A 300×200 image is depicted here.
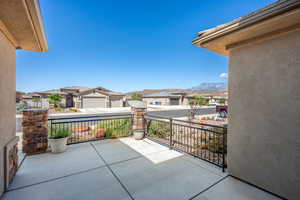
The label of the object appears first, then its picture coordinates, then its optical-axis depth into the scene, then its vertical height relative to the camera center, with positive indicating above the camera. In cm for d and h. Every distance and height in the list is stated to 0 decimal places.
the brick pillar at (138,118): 492 -75
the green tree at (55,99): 1935 +7
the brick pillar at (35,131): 324 -85
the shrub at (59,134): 352 -103
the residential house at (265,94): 169 +10
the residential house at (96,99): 2139 +9
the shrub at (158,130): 524 -135
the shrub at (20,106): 1320 -72
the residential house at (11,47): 144 +93
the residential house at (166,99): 2928 +15
